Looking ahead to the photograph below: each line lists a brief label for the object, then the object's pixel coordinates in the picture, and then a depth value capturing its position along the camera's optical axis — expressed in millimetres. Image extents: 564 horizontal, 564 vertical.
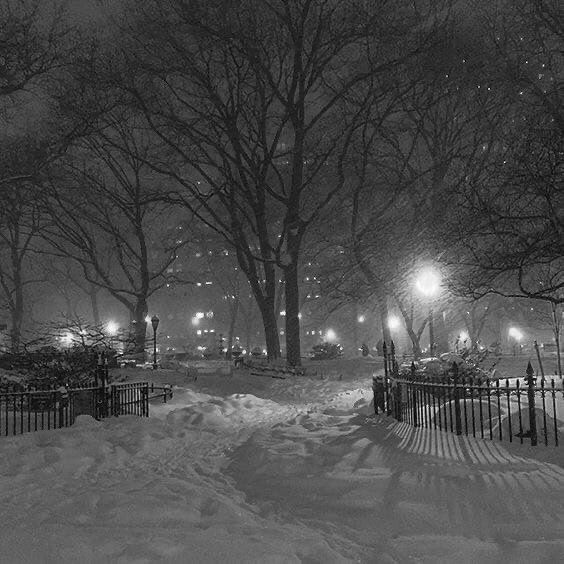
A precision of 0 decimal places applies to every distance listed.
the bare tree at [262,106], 24156
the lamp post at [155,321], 31341
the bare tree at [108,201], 31188
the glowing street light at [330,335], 79438
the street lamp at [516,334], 73725
